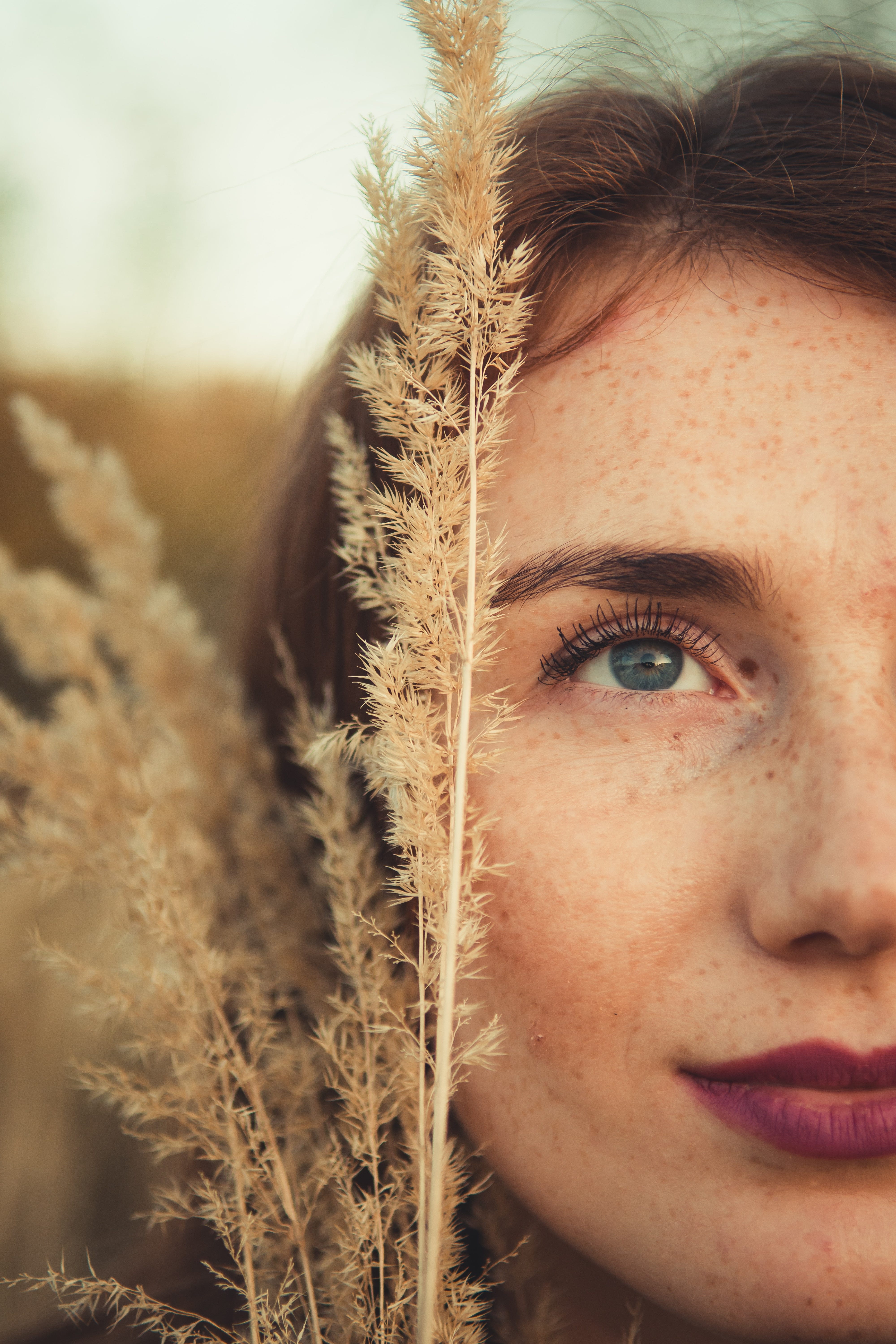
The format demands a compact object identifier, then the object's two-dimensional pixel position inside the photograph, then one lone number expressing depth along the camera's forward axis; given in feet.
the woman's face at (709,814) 1.16
